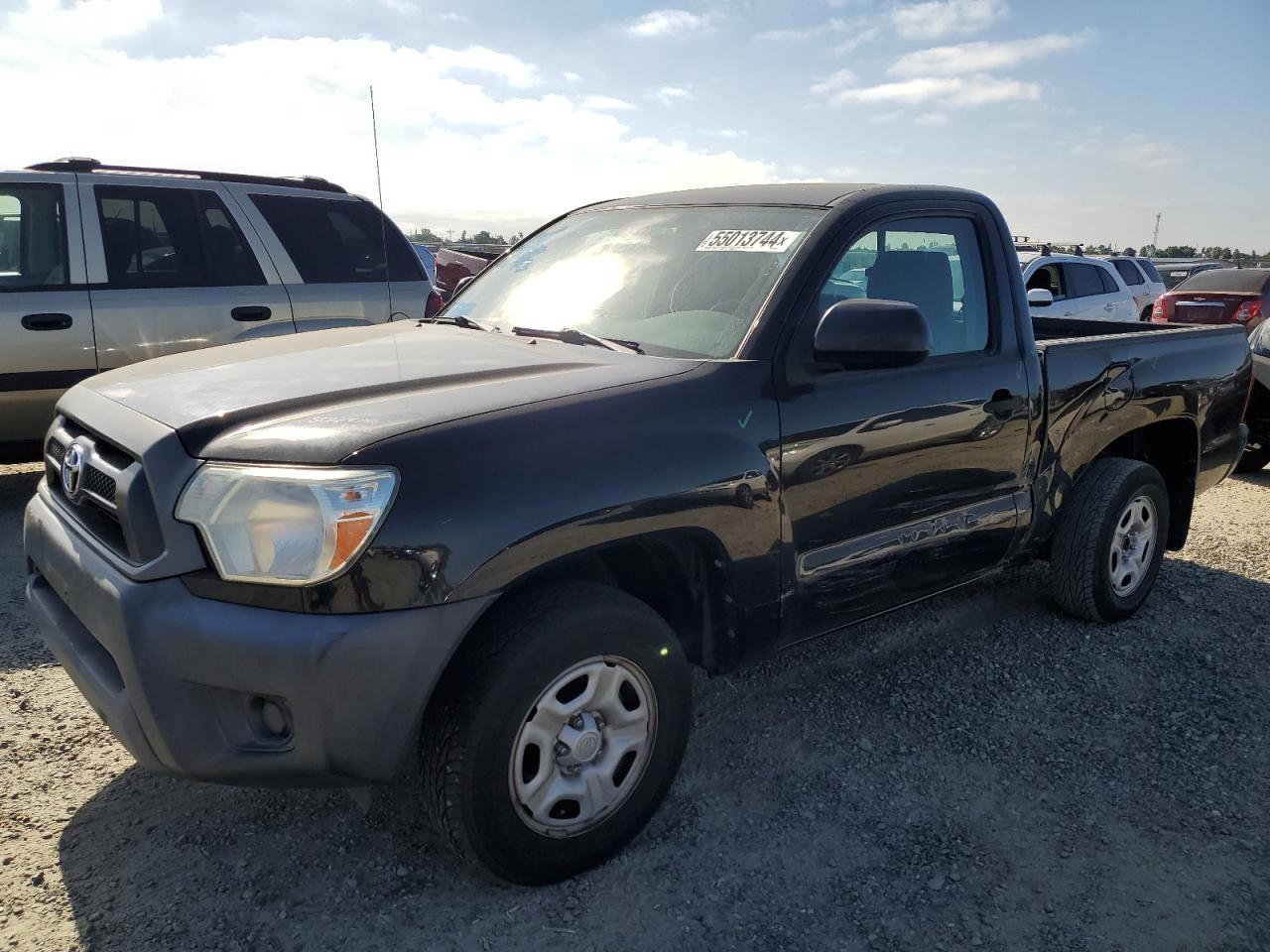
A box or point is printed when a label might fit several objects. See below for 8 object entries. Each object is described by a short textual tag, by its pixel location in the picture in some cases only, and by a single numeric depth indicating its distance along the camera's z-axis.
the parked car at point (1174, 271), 28.87
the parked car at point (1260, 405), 7.20
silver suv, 5.34
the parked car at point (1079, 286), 10.77
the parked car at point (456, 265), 13.91
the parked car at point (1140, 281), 12.90
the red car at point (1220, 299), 10.79
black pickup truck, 2.09
